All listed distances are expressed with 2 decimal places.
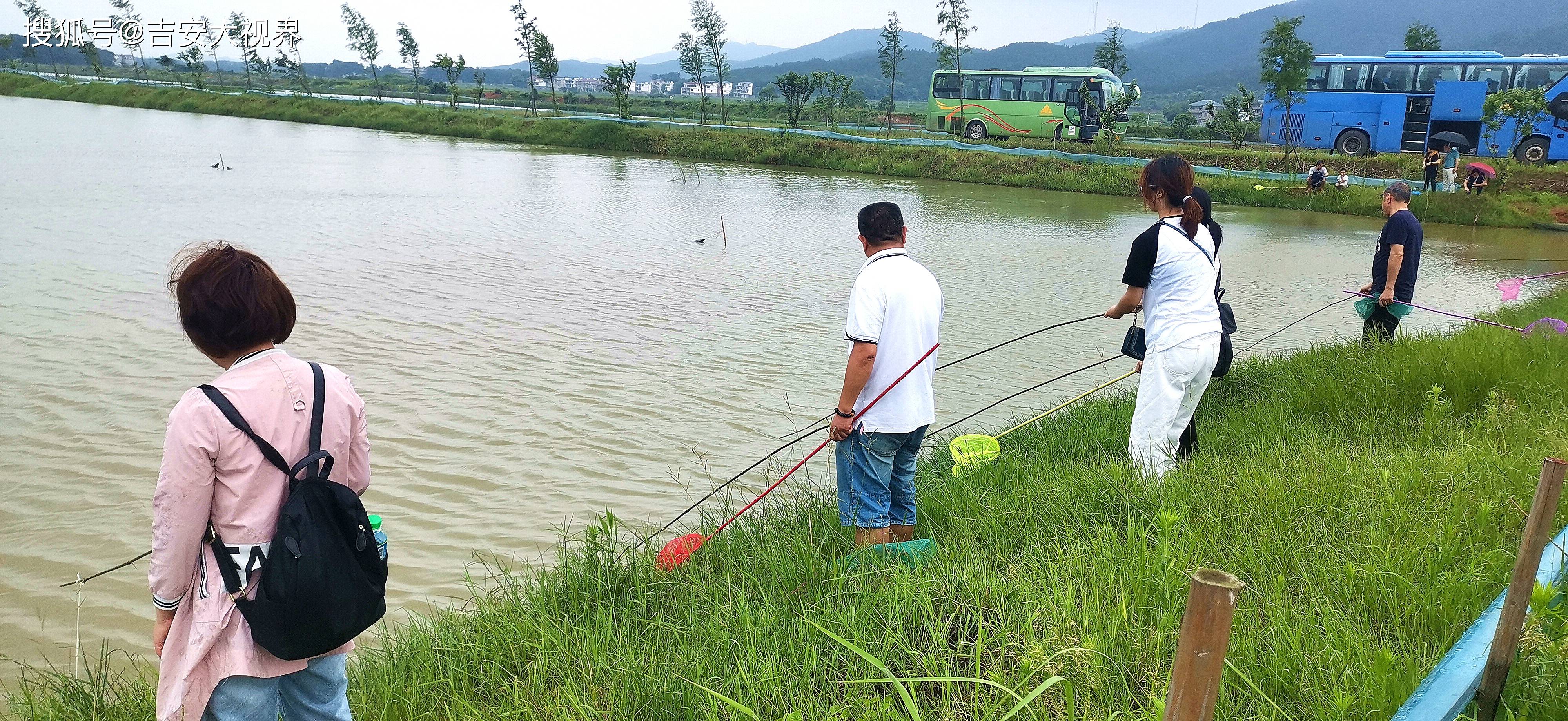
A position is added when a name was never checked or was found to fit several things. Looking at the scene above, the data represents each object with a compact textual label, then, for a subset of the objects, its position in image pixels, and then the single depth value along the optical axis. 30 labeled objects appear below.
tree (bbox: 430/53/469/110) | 55.19
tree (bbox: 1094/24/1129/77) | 44.31
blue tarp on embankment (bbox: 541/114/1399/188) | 25.42
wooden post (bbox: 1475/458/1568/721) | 1.91
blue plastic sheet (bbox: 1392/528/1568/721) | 1.83
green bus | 33.00
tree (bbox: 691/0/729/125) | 54.69
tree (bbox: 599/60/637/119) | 44.64
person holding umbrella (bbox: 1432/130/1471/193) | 22.02
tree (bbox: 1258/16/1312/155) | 27.11
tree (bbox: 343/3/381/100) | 76.56
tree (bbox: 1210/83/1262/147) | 32.62
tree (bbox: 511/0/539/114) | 56.78
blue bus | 25.22
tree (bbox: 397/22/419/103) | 70.50
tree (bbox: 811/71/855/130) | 44.59
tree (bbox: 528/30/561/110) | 55.59
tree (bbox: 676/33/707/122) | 58.59
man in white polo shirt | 3.32
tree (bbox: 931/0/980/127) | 41.44
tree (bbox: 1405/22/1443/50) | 42.09
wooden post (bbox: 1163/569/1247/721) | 1.33
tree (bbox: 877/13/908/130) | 47.34
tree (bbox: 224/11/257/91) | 82.81
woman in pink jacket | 1.94
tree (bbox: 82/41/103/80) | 71.25
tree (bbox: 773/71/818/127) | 42.69
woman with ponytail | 4.01
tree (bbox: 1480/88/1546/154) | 23.11
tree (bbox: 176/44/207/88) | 70.75
